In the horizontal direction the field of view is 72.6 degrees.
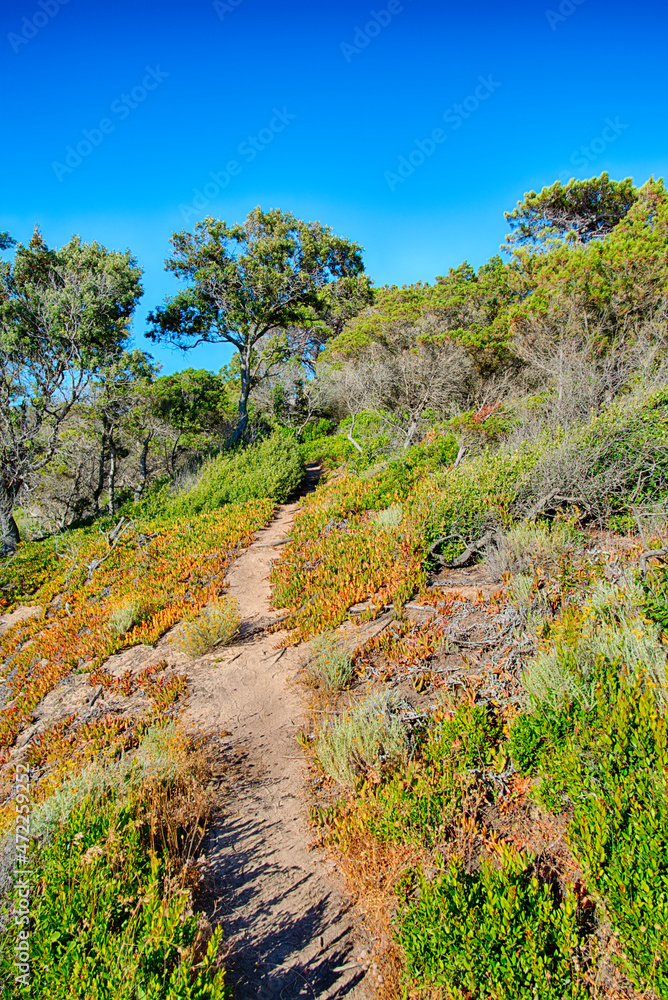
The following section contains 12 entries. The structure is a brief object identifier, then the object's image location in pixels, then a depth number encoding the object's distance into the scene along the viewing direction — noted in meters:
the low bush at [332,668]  5.14
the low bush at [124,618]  7.88
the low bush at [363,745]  3.83
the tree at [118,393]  18.61
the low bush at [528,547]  5.61
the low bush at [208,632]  6.82
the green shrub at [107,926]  2.08
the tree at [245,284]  20.09
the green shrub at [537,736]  3.29
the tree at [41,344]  16.25
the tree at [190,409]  21.36
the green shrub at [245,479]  14.83
